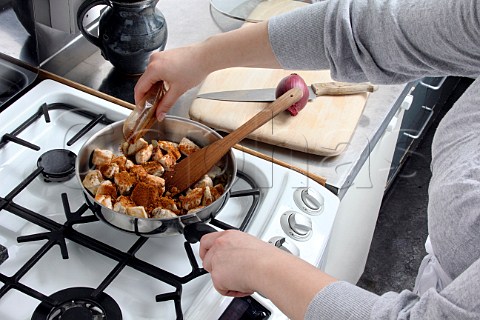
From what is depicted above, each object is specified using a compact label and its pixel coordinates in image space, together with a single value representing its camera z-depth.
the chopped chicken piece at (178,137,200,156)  0.92
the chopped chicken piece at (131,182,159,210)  0.83
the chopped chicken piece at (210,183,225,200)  0.85
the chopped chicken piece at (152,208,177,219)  0.80
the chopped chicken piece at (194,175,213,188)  0.88
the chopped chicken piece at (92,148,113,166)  0.88
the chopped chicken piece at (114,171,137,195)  0.84
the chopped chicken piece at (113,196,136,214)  0.80
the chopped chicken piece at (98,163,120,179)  0.86
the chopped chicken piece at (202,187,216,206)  0.84
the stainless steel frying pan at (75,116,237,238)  0.78
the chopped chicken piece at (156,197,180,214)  0.83
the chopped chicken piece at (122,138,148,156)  0.91
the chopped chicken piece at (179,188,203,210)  0.84
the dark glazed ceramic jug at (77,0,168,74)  1.04
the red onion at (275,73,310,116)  1.04
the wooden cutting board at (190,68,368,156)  1.01
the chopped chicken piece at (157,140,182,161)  0.91
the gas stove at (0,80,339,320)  0.75
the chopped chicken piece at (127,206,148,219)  0.79
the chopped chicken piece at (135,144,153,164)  0.89
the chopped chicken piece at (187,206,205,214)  0.80
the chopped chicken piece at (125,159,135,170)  0.88
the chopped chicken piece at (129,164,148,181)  0.86
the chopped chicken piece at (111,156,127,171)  0.88
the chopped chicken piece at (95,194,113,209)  0.80
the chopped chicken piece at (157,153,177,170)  0.89
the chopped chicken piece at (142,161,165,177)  0.88
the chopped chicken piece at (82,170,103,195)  0.83
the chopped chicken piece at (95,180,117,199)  0.82
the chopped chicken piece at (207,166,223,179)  0.91
